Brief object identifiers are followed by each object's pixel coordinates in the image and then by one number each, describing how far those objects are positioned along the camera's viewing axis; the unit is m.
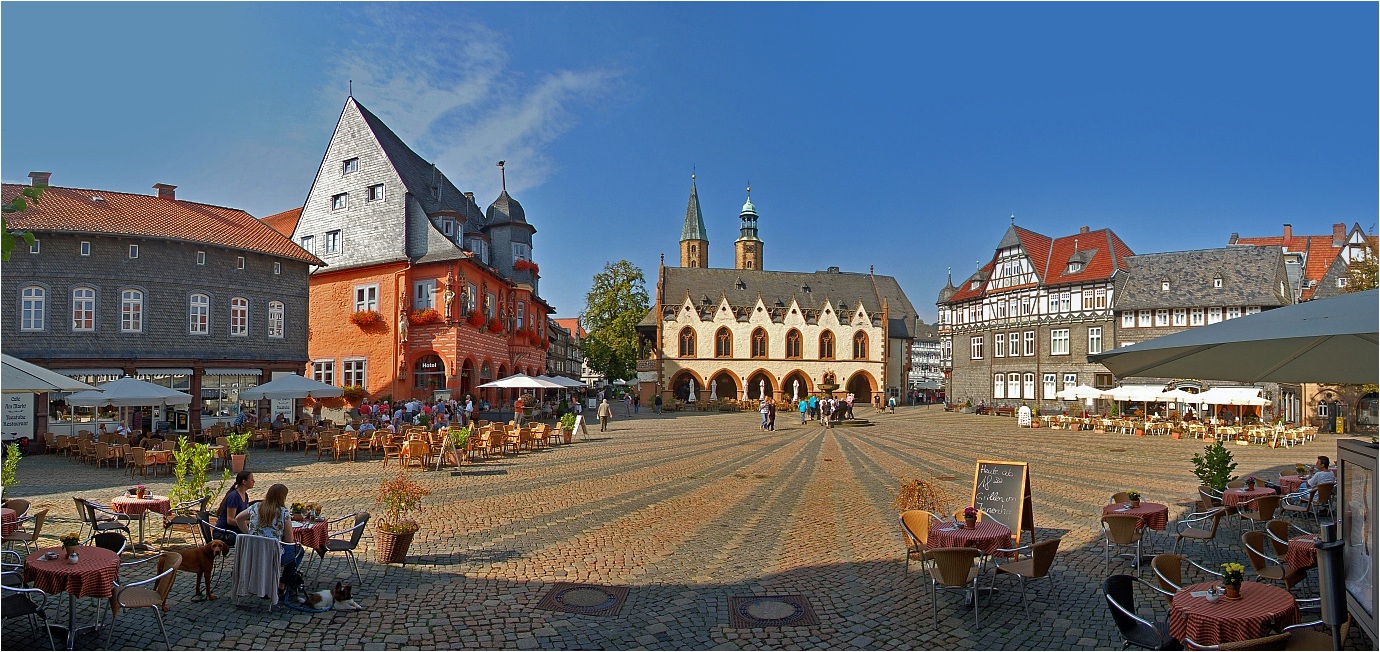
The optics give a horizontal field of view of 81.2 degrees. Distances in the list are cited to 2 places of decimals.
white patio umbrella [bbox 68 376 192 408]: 19.86
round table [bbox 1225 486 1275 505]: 11.16
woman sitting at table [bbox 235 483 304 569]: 7.87
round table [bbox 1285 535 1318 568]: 7.74
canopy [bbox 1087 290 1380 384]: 5.50
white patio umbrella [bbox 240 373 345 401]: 23.58
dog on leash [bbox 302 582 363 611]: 7.76
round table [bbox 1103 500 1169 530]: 9.80
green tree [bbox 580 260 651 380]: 61.25
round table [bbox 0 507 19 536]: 9.23
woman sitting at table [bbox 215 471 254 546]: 8.62
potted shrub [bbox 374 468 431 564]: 9.53
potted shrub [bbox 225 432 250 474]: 16.51
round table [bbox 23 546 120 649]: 6.67
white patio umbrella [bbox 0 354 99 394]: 10.26
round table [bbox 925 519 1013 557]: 8.30
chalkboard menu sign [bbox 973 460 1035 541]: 9.93
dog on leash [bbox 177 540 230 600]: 7.78
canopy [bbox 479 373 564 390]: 30.81
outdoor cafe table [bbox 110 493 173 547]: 10.23
